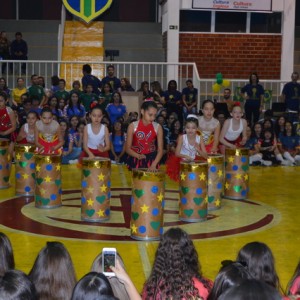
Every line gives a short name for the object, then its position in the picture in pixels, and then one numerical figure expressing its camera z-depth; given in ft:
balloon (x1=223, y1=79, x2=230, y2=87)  60.70
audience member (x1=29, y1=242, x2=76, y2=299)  14.32
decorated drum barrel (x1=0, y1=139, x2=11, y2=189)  39.94
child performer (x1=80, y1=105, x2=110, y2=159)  35.99
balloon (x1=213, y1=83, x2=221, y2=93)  60.70
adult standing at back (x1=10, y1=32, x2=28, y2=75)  66.59
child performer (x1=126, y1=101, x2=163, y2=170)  33.86
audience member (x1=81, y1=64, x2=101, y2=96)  59.21
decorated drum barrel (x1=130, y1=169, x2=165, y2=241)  29.22
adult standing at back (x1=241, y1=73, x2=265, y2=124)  59.16
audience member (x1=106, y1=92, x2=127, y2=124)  55.62
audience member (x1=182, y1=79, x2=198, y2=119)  58.80
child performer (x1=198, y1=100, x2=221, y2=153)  38.14
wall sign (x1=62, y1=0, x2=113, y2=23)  70.28
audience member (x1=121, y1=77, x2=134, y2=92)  59.20
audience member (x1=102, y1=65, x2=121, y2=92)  59.41
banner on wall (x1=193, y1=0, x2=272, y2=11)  70.03
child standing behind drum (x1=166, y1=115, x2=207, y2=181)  35.70
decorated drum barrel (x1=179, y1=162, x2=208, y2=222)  32.32
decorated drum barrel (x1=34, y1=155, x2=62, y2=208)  34.88
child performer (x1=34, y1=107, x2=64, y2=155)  38.83
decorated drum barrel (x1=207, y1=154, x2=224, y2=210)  35.40
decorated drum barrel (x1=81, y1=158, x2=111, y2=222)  32.19
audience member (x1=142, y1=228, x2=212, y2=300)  15.14
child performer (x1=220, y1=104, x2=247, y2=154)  39.90
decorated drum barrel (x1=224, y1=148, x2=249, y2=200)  37.96
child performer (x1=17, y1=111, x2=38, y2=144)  42.27
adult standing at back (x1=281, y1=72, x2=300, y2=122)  60.18
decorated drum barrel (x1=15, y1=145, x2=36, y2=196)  38.29
